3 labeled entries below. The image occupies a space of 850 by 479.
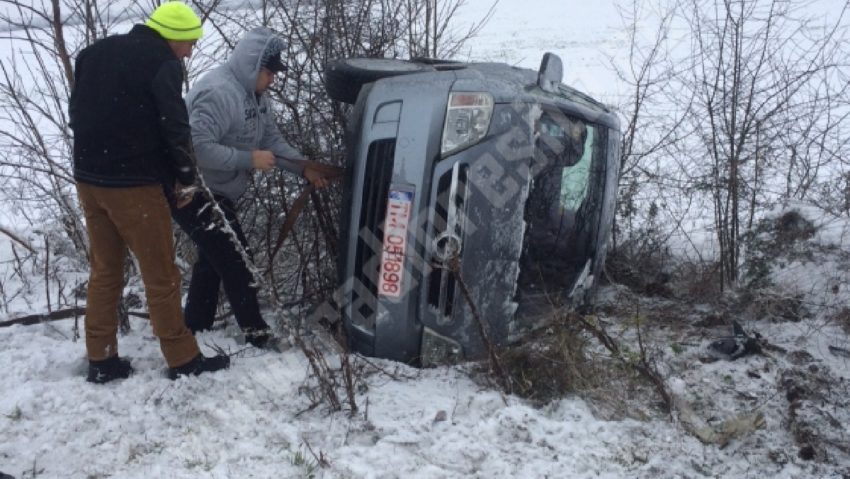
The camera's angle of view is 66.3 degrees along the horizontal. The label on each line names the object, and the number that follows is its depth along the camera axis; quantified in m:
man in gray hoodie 3.10
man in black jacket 2.71
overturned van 3.14
